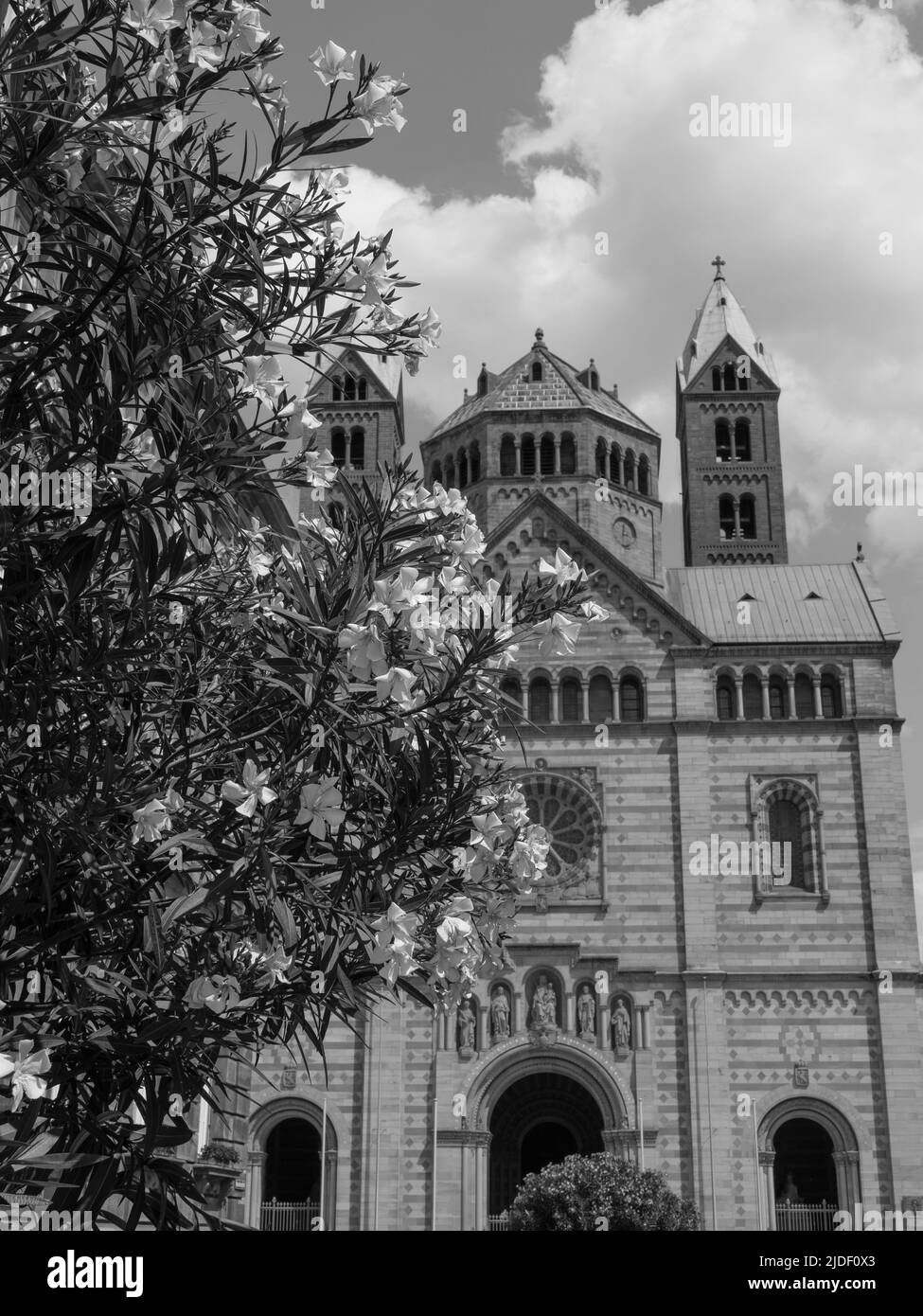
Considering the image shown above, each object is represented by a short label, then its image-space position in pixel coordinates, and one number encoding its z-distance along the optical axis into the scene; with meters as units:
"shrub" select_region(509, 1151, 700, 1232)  29.91
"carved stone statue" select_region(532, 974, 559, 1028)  37.91
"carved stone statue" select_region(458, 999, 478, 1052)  38.25
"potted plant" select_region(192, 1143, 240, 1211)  20.38
